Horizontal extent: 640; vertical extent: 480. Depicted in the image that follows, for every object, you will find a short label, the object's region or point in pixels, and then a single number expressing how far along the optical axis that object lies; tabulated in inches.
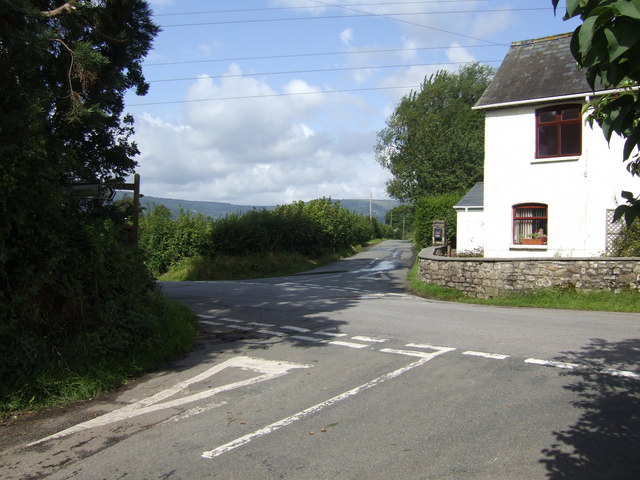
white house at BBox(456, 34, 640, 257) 687.1
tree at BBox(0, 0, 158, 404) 238.7
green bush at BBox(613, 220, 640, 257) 602.2
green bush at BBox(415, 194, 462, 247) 1295.5
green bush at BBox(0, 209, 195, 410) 233.8
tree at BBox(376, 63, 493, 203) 1984.5
